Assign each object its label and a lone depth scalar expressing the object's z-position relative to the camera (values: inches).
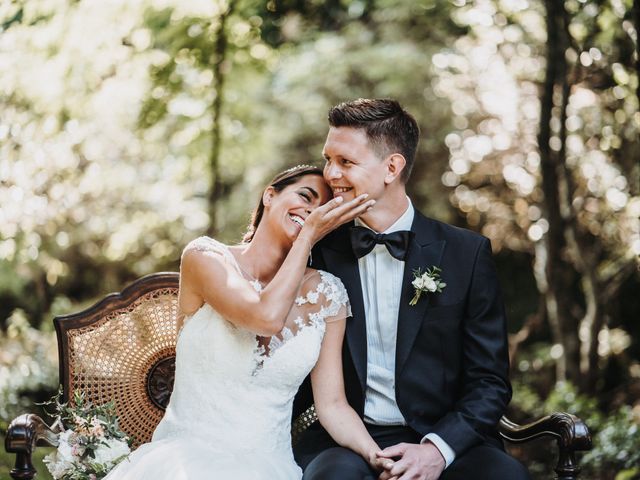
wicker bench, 131.9
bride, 112.1
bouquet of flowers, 114.7
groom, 122.9
